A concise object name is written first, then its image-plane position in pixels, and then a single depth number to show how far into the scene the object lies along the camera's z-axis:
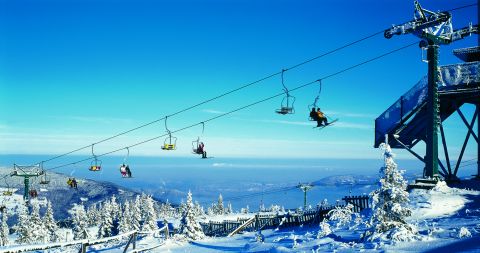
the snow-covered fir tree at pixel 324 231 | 16.83
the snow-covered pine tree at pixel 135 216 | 74.96
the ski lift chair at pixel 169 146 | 22.66
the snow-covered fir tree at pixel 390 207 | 13.38
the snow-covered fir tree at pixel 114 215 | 71.94
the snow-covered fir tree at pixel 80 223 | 69.88
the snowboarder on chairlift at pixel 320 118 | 19.14
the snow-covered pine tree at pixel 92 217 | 130.60
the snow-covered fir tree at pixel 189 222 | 33.84
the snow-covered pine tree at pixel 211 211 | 127.24
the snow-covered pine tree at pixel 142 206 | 114.09
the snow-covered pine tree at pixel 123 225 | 68.81
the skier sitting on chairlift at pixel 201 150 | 23.45
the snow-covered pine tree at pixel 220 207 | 116.32
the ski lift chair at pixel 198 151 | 23.39
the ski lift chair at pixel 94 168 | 28.76
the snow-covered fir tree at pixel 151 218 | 57.16
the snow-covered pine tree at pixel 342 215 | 19.72
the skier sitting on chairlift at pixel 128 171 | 27.98
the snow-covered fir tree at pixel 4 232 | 79.21
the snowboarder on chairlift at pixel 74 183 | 36.12
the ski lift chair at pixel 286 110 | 18.73
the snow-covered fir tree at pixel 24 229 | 53.34
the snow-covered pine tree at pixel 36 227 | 53.81
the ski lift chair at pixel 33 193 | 43.38
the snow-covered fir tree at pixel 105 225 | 68.06
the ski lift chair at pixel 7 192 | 41.52
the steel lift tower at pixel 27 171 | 34.62
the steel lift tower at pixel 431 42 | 19.25
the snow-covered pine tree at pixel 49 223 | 66.60
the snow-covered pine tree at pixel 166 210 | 141.00
